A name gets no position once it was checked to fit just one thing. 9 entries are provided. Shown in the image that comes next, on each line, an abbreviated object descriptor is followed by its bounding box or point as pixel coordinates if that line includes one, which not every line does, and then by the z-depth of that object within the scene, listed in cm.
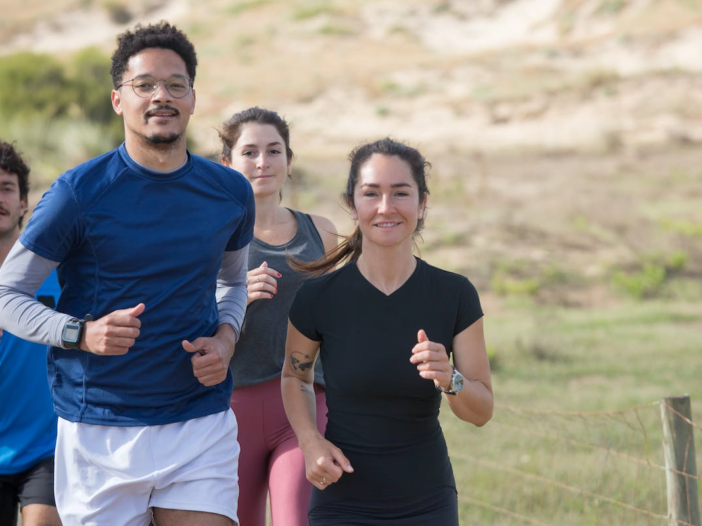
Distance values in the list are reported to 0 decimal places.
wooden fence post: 859
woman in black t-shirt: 618
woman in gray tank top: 759
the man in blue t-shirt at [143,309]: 586
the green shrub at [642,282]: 3070
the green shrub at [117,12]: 10469
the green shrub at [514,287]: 3064
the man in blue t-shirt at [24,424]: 755
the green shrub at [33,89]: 4678
